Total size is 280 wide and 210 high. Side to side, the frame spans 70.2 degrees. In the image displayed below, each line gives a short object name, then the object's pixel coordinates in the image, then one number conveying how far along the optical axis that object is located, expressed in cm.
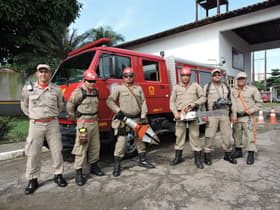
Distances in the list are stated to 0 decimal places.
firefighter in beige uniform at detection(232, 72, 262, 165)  385
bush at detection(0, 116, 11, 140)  562
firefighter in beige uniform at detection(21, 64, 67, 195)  282
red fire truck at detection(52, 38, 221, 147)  364
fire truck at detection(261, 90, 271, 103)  2972
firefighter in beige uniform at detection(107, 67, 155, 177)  339
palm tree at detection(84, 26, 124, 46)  1361
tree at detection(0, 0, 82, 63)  830
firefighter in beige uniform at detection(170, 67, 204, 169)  367
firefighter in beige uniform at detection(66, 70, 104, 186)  303
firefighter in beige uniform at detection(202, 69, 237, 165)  374
